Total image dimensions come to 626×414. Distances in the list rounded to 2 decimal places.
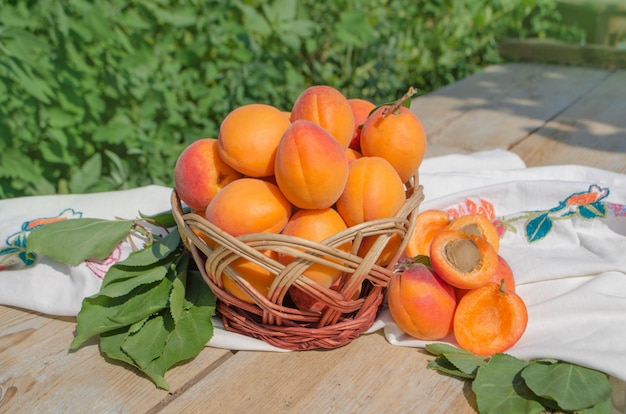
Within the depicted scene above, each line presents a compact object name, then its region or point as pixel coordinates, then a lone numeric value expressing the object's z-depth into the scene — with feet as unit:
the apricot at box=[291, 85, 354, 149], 2.33
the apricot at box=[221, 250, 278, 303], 2.24
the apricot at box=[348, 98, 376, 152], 2.51
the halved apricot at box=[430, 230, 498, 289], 2.32
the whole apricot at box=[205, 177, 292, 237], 2.19
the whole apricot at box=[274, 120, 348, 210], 2.16
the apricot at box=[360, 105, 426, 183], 2.33
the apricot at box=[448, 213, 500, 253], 2.53
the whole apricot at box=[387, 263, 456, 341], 2.31
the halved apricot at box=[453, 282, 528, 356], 2.32
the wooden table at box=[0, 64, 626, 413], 2.25
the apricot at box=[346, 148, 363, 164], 2.42
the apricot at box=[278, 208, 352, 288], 2.21
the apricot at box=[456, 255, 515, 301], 2.43
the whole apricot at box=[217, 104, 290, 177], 2.26
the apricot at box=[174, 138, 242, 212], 2.32
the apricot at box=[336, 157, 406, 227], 2.23
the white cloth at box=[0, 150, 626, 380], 2.36
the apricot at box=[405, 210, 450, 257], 2.58
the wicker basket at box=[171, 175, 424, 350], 2.15
